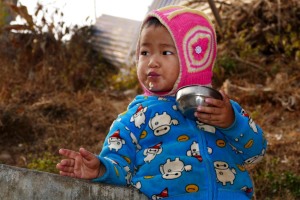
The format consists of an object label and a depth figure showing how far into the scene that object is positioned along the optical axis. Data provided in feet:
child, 5.76
